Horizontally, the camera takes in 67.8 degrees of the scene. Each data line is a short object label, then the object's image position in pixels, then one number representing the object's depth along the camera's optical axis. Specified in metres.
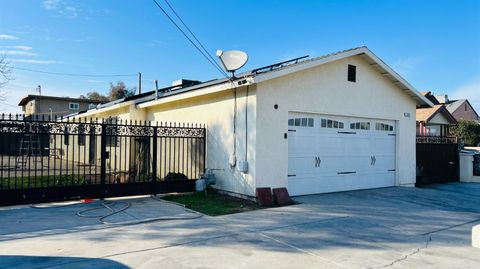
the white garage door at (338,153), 9.93
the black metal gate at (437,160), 13.51
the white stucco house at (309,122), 9.21
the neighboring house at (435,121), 25.16
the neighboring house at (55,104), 35.00
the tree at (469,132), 29.67
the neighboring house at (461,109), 42.97
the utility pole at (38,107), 35.06
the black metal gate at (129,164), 7.93
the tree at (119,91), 49.16
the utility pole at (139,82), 35.74
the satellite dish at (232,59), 9.65
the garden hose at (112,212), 6.85
